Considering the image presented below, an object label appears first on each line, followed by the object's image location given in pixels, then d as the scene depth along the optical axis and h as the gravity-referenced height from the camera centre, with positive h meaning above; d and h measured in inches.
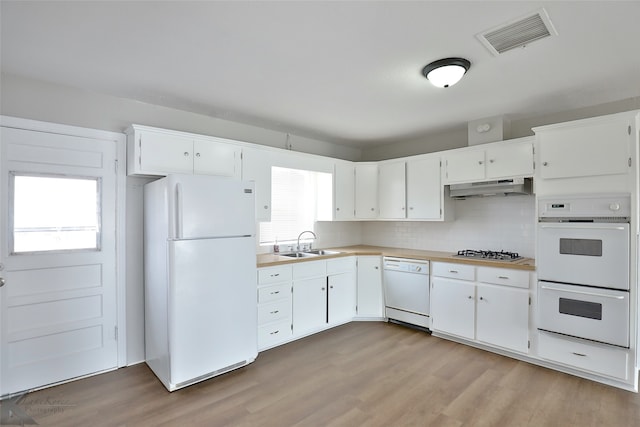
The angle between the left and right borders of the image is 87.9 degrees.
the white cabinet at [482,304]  125.0 -36.8
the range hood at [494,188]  135.3 +10.9
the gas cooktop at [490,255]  137.6 -18.2
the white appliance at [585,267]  104.2 -17.9
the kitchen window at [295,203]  171.3 +5.7
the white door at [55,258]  101.0 -14.4
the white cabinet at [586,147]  104.9 +22.1
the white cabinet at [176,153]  115.0 +22.4
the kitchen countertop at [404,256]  128.2 -19.8
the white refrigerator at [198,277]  104.7 -21.5
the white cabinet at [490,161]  131.5 +22.2
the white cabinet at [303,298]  134.3 -37.9
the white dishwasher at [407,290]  152.8 -36.8
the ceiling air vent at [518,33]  74.1 +43.2
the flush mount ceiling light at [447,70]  92.0 +40.3
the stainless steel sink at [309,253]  165.0 -20.2
